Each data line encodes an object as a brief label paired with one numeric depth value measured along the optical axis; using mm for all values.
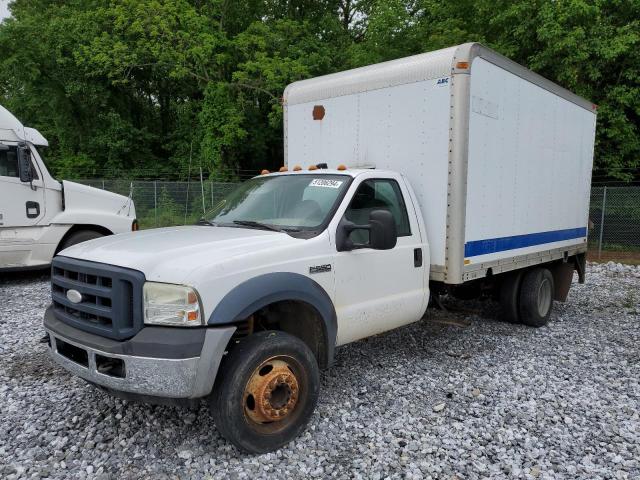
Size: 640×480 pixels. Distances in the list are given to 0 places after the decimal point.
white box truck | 3016
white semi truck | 8141
